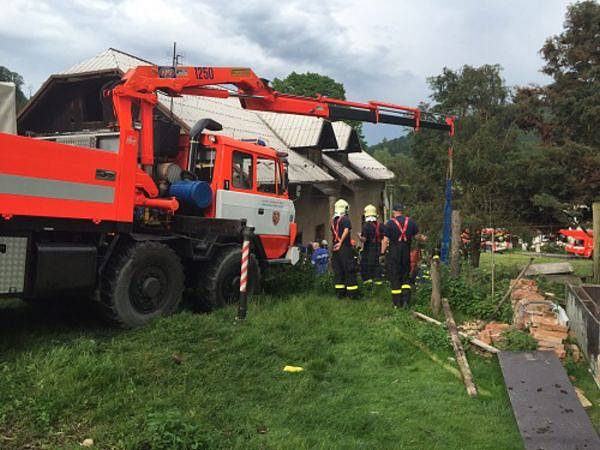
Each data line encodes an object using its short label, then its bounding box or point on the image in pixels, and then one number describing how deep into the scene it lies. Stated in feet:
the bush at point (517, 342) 22.86
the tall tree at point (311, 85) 146.72
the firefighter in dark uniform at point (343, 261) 31.89
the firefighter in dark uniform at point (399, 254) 30.60
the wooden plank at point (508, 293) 28.03
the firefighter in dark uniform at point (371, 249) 36.04
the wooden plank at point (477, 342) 22.80
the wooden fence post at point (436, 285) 28.81
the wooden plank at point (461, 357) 19.11
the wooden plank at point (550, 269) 32.77
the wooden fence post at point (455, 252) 32.73
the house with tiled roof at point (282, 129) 54.29
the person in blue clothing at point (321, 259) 39.85
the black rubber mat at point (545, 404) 15.60
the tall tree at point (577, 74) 67.77
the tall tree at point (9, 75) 158.13
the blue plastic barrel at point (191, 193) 25.72
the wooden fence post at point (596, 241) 35.14
